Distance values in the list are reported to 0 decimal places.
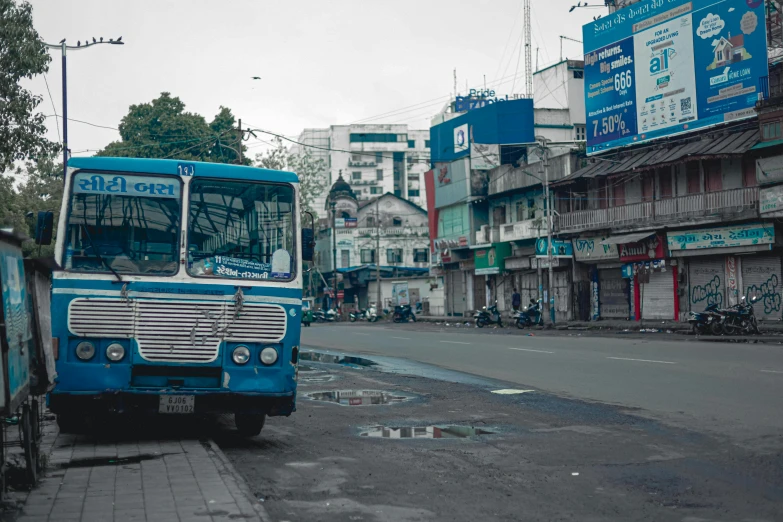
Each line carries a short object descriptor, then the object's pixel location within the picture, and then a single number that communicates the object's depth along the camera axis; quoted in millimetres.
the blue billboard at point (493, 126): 54562
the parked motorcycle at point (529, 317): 40312
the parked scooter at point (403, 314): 55812
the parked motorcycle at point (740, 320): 27688
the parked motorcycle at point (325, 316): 63906
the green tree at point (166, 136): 58312
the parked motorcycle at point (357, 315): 63375
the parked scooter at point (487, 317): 43312
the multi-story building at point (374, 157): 104625
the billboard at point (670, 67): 33656
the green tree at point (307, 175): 71750
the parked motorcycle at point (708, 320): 28109
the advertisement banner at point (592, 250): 41975
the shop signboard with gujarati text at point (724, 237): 33031
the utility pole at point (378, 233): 62969
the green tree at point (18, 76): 16828
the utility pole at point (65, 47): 26627
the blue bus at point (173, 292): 8484
